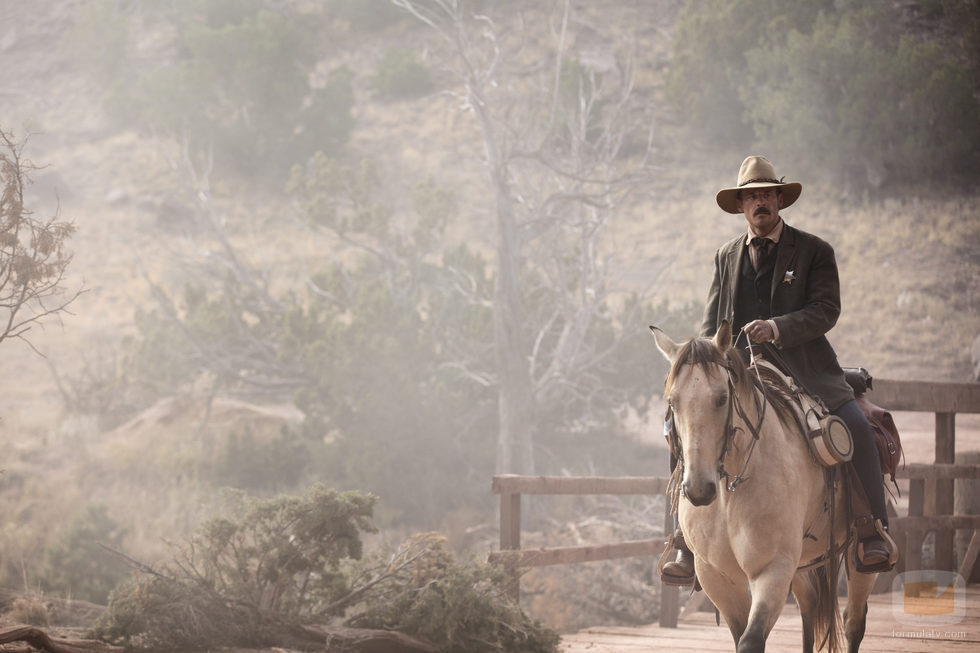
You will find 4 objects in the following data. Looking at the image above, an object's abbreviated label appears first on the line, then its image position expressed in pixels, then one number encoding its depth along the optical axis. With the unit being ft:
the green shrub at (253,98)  196.34
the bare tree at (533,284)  104.47
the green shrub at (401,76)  235.40
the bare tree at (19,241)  36.96
